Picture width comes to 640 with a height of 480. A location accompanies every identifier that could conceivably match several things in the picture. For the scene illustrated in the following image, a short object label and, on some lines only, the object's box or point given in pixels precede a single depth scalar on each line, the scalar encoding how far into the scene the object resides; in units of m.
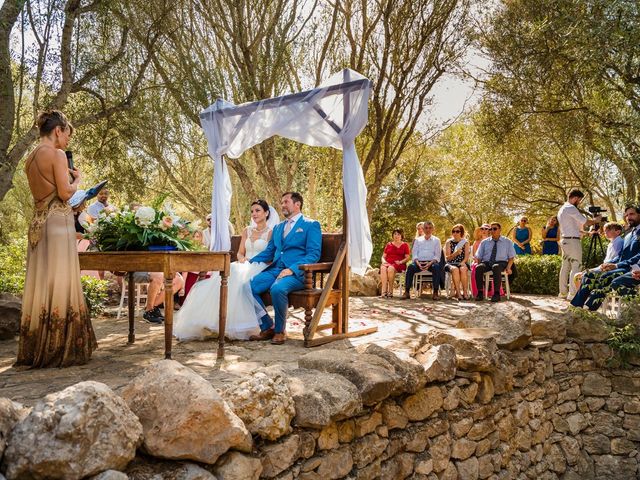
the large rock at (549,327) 6.78
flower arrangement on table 4.99
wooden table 4.62
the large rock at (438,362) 4.73
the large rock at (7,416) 2.34
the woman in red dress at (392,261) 11.16
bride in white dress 6.03
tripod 12.10
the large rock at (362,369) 3.92
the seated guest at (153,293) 7.09
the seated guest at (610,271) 7.57
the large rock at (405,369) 4.34
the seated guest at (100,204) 9.05
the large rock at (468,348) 5.23
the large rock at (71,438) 2.29
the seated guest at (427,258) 10.51
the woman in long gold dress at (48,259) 4.25
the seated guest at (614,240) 8.44
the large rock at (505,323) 6.10
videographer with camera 9.81
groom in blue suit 5.94
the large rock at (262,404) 3.10
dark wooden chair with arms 5.82
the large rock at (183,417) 2.71
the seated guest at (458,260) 10.69
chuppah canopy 6.40
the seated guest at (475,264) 10.59
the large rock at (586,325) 7.07
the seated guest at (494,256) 10.36
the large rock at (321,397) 3.40
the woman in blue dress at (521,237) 13.23
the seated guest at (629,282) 7.31
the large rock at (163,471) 2.61
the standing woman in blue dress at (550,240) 12.88
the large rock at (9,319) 5.63
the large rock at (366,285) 11.73
